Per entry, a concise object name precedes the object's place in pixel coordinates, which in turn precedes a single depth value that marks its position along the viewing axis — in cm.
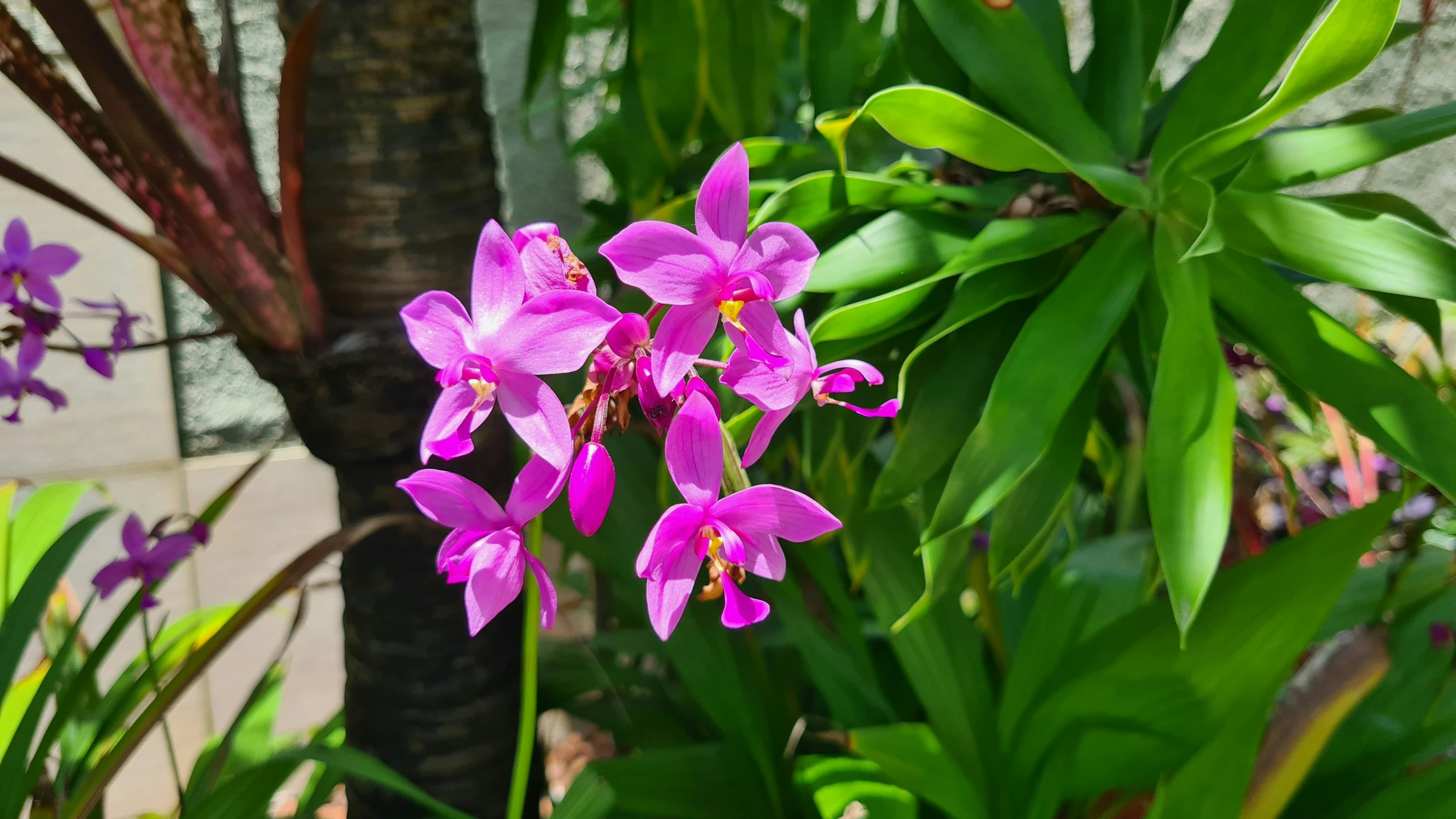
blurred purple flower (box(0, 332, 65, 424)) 58
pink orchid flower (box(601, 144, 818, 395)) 26
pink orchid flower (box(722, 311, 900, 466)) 28
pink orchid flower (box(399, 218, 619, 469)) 26
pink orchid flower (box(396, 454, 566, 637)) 29
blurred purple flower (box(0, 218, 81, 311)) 59
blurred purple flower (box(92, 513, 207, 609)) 66
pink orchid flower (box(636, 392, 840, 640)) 27
